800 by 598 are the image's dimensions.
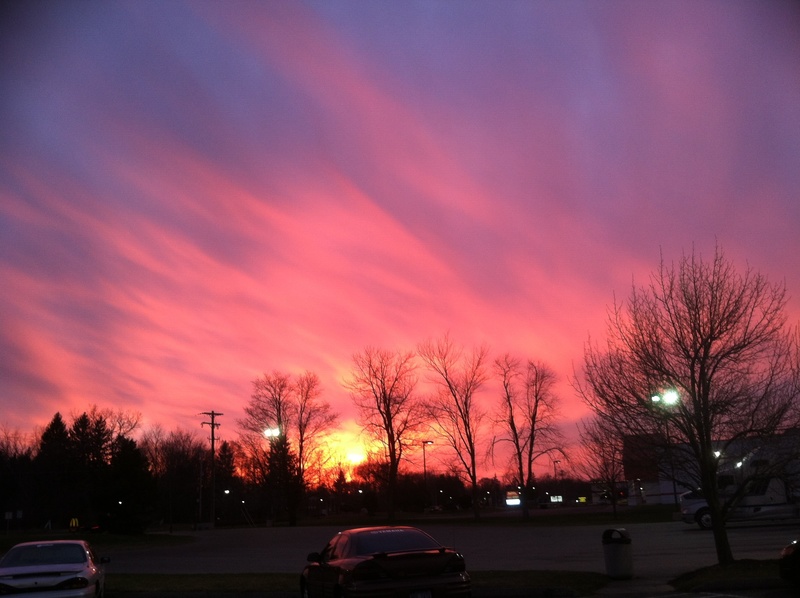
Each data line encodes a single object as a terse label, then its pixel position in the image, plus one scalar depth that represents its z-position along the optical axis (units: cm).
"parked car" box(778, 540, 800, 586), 1173
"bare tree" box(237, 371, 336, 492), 7019
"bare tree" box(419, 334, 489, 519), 5803
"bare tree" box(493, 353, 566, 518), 5809
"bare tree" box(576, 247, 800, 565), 1502
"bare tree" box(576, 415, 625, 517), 1623
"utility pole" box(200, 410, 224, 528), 7049
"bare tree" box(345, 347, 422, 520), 6069
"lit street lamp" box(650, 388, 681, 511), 1516
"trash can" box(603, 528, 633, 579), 1555
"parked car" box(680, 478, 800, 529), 3005
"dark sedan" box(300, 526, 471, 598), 1025
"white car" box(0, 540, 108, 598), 1202
